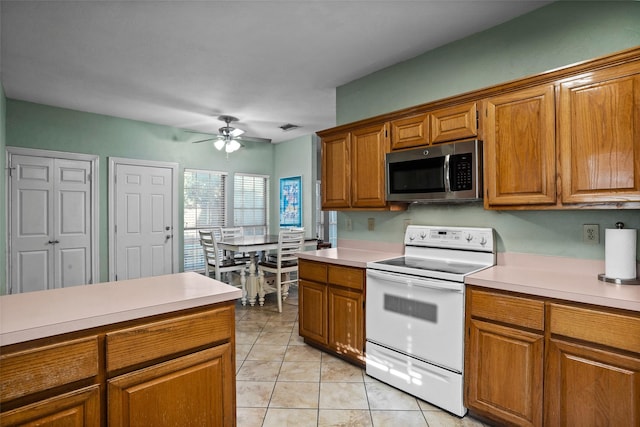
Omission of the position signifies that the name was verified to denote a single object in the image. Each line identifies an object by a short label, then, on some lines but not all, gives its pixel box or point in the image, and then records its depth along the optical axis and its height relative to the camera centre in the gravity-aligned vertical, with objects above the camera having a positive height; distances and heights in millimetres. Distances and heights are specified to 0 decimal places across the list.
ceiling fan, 4766 +1145
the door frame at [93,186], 4154 +390
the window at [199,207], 5535 +118
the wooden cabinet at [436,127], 2287 +640
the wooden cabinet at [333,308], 2572 -789
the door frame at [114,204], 4680 +153
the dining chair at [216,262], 4277 -658
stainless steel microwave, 2266 +294
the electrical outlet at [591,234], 1979 -131
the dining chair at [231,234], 5057 -339
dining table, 4041 -419
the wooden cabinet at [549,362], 1478 -745
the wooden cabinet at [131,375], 1043 -582
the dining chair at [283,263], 4160 -662
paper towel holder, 1715 -359
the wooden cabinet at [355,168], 2859 +416
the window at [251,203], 6203 +206
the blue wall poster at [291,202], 6227 +228
